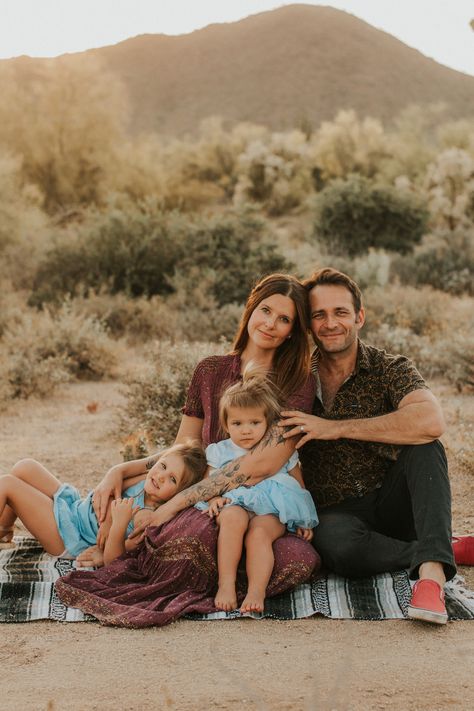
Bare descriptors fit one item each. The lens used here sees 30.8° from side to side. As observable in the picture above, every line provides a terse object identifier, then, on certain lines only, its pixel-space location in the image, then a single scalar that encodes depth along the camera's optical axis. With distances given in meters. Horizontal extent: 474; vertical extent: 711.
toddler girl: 3.92
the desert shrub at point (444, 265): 15.54
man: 4.11
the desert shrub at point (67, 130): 23.69
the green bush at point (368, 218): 20.50
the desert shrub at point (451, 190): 22.89
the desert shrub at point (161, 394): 7.40
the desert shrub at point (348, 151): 31.62
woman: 3.96
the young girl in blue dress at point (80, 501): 4.34
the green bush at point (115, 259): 14.11
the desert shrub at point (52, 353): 9.46
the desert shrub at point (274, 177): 29.70
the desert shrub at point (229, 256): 13.45
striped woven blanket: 3.87
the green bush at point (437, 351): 9.27
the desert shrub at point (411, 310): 11.83
